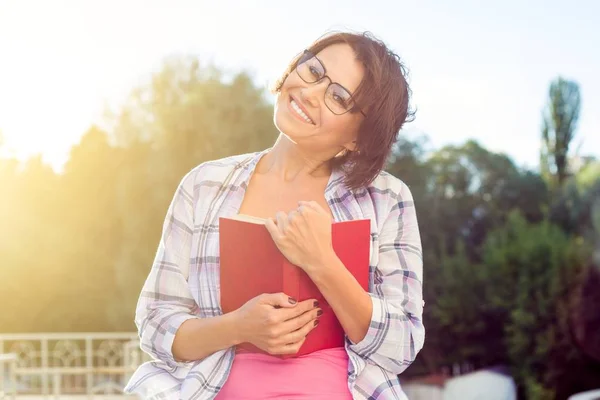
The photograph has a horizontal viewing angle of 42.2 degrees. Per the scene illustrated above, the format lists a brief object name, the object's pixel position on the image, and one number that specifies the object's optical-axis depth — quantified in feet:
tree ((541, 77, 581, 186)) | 75.36
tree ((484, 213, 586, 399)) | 61.00
